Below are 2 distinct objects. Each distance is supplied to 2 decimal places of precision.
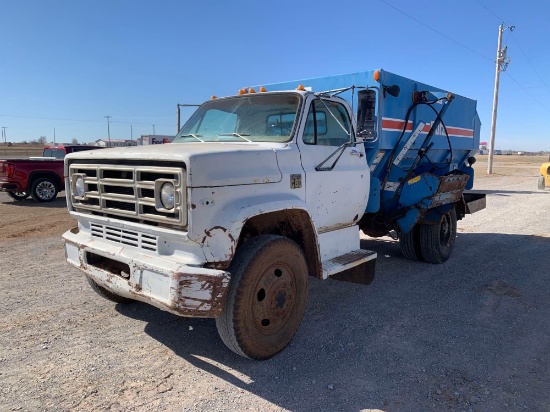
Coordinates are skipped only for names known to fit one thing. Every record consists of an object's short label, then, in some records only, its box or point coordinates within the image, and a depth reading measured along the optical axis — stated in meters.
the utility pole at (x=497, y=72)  28.73
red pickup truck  12.24
